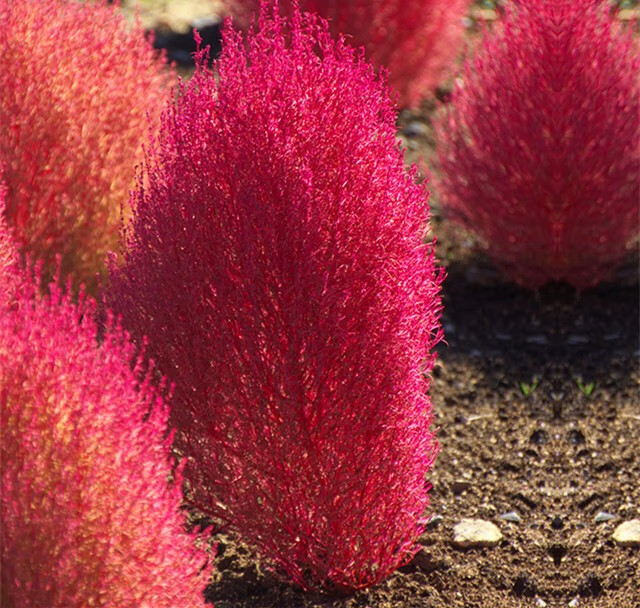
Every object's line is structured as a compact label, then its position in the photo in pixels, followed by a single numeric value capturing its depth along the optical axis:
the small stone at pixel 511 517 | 7.79
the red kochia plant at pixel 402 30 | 12.93
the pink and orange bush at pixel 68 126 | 8.41
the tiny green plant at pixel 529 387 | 9.30
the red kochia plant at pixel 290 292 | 5.69
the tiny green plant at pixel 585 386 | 9.26
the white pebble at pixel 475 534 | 7.35
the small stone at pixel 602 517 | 7.83
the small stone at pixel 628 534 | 7.50
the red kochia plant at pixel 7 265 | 6.06
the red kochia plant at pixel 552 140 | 9.61
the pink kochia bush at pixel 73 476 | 4.73
